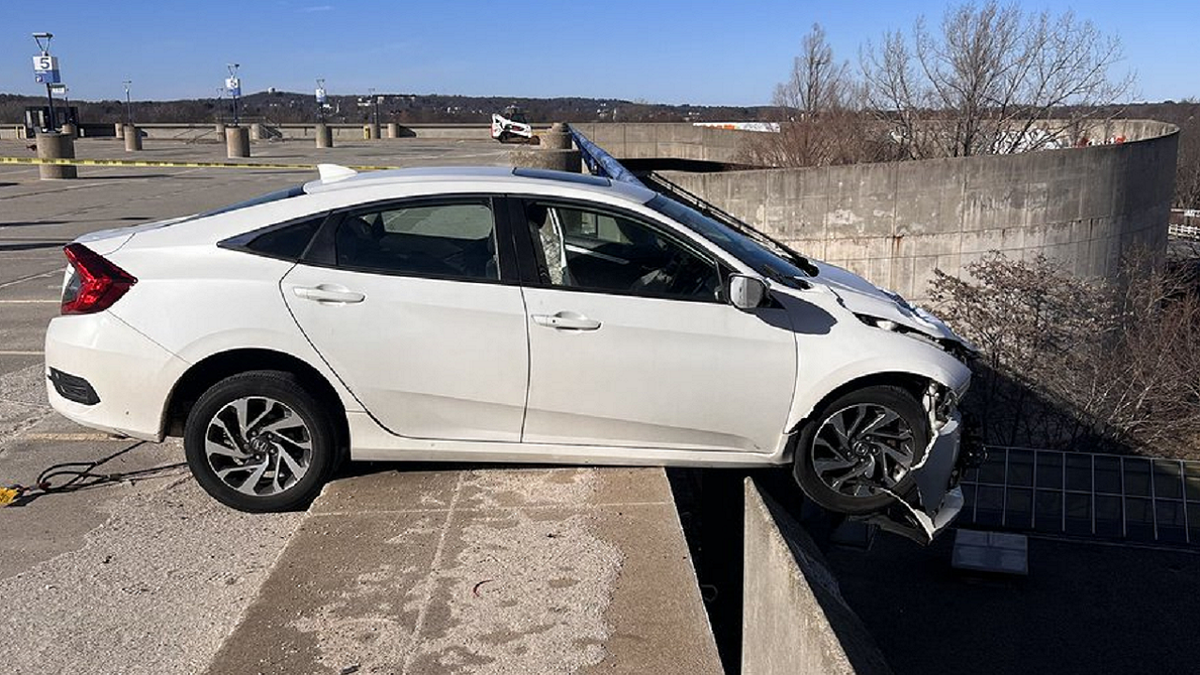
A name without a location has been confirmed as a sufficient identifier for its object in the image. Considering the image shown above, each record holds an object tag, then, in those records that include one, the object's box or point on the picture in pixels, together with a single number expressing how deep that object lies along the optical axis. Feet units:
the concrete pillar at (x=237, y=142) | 123.75
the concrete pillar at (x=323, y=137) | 150.30
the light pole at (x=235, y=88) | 207.32
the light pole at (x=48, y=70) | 135.95
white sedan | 14.96
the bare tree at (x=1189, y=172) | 271.69
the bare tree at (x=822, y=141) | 129.18
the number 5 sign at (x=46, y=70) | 136.05
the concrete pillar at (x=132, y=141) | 144.46
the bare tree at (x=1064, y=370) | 77.61
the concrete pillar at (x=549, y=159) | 43.62
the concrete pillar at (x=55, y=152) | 91.21
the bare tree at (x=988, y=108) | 127.65
